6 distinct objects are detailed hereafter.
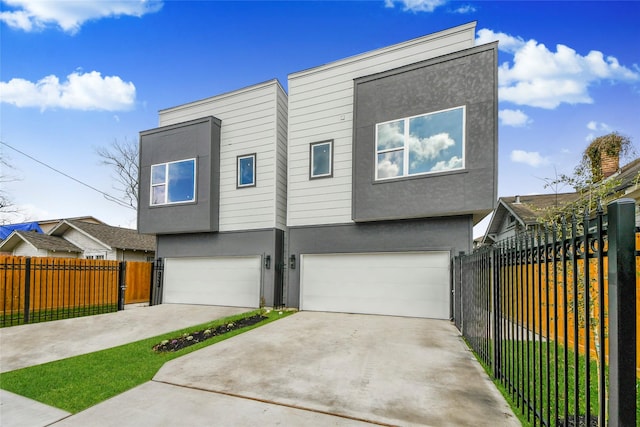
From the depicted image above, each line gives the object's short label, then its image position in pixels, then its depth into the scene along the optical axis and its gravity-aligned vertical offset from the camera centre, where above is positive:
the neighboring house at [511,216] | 12.01 +0.77
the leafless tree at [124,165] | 20.88 +4.38
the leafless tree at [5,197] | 16.95 +1.93
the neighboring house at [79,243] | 17.50 -0.89
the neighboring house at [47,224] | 25.33 +0.33
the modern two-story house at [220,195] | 10.34 +1.24
